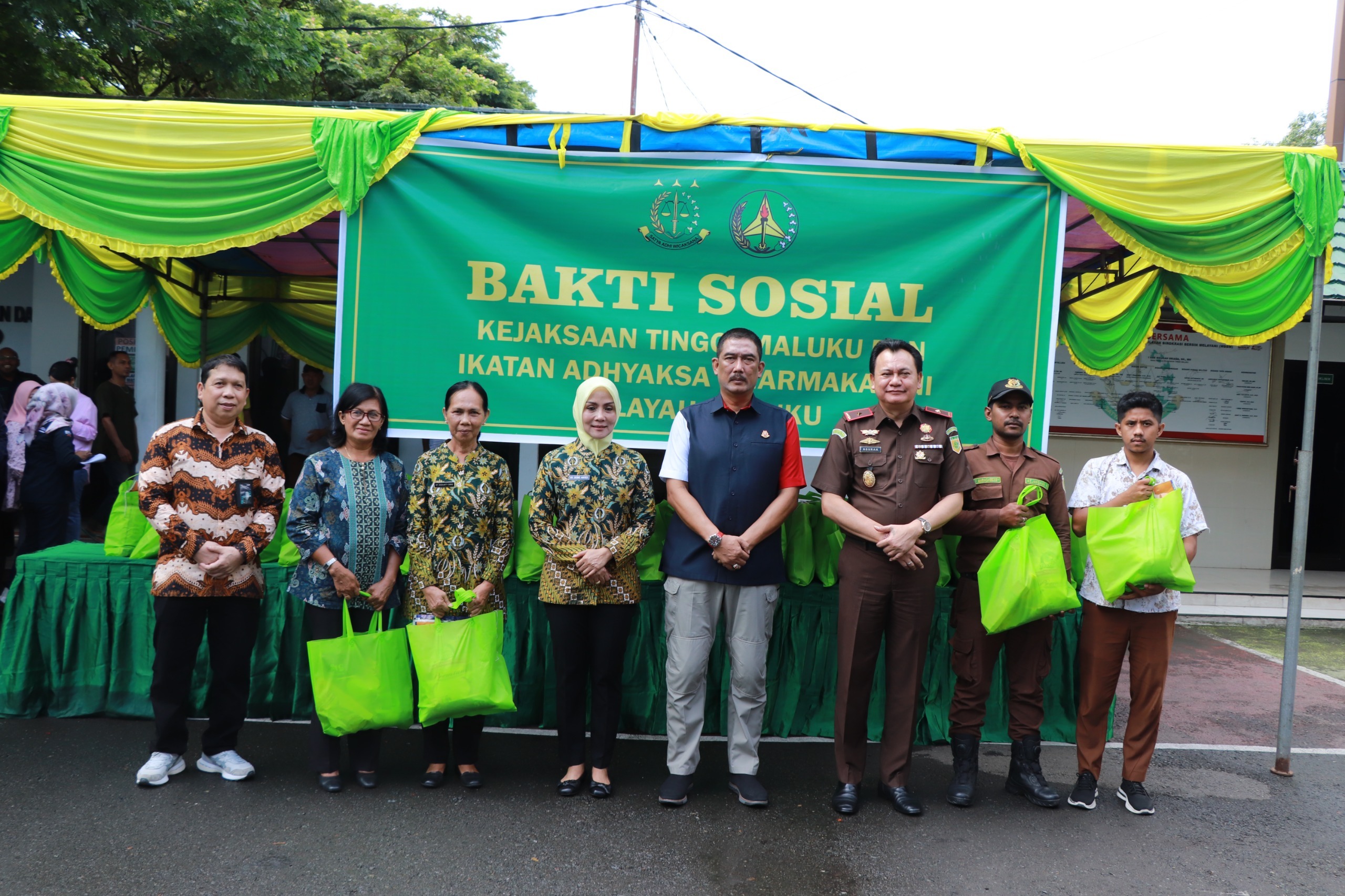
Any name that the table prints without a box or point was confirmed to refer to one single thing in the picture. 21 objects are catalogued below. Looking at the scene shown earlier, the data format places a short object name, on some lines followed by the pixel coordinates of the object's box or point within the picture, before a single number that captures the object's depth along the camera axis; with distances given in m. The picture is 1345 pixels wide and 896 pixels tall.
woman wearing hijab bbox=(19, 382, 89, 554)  5.97
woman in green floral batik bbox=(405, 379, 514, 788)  3.40
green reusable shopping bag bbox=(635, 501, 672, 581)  4.06
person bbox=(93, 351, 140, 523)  8.00
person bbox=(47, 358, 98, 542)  6.66
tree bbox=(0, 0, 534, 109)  9.12
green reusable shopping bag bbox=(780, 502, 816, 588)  4.14
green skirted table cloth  4.10
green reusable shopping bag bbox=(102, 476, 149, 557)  4.14
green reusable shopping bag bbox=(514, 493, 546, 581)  3.96
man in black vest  3.42
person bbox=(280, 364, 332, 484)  8.53
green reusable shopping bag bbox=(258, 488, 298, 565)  4.19
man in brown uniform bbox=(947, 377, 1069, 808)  3.57
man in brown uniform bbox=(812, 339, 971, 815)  3.40
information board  9.04
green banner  3.94
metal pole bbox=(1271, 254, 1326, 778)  3.90
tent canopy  3.74
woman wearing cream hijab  3.40
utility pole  17.83
